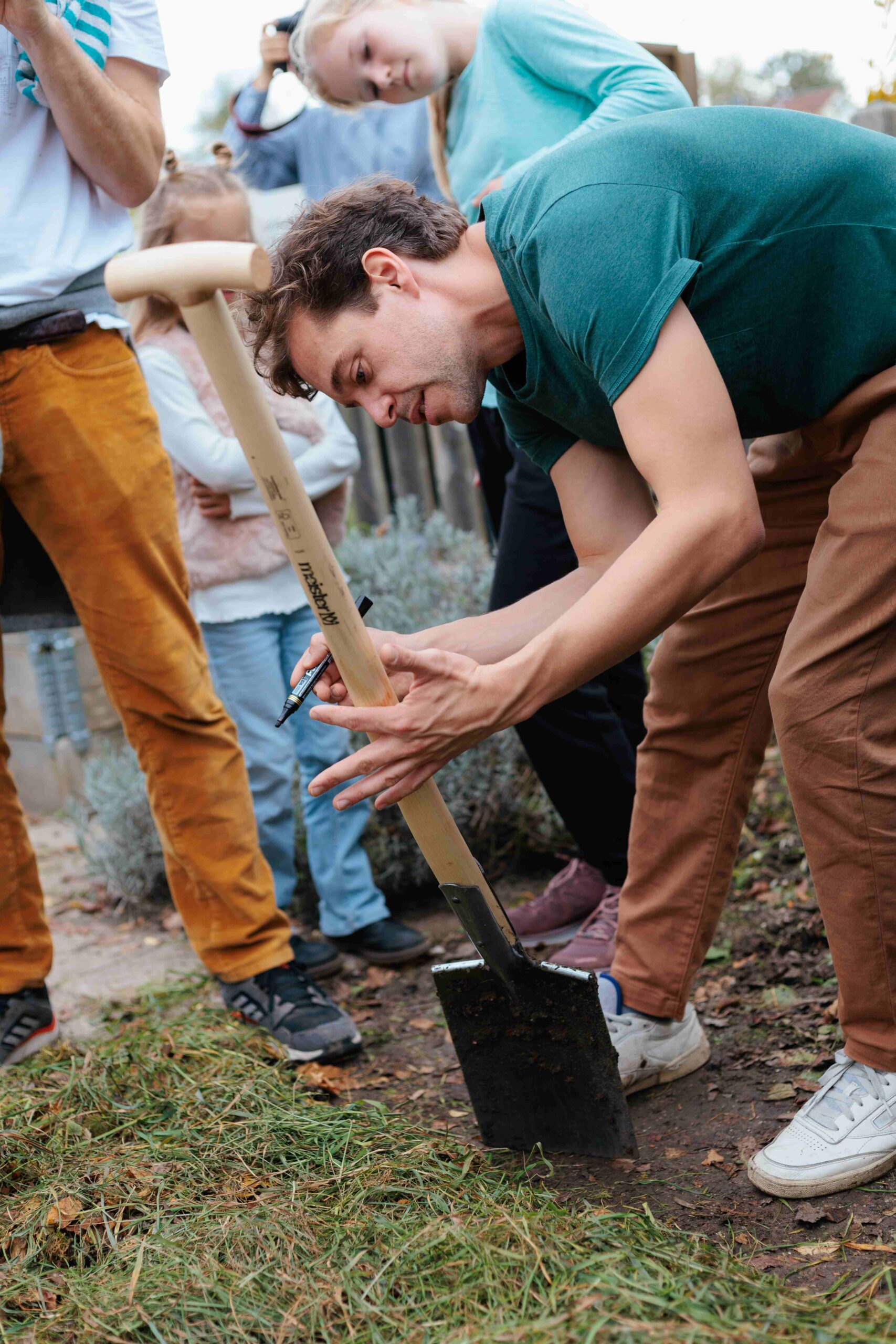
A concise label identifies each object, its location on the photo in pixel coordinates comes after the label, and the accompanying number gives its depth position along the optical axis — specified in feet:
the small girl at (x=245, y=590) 10.06
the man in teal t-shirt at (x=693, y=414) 4.98
